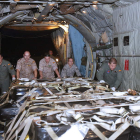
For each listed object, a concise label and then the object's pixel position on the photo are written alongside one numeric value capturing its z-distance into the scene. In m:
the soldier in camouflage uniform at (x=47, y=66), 7.35
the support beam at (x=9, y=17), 7.57
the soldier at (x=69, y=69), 7.58
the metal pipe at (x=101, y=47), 7.35
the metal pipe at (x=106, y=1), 5.85
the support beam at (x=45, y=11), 6.38
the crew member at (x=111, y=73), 5.99
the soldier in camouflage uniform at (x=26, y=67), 7.30
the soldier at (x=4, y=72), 7.02
